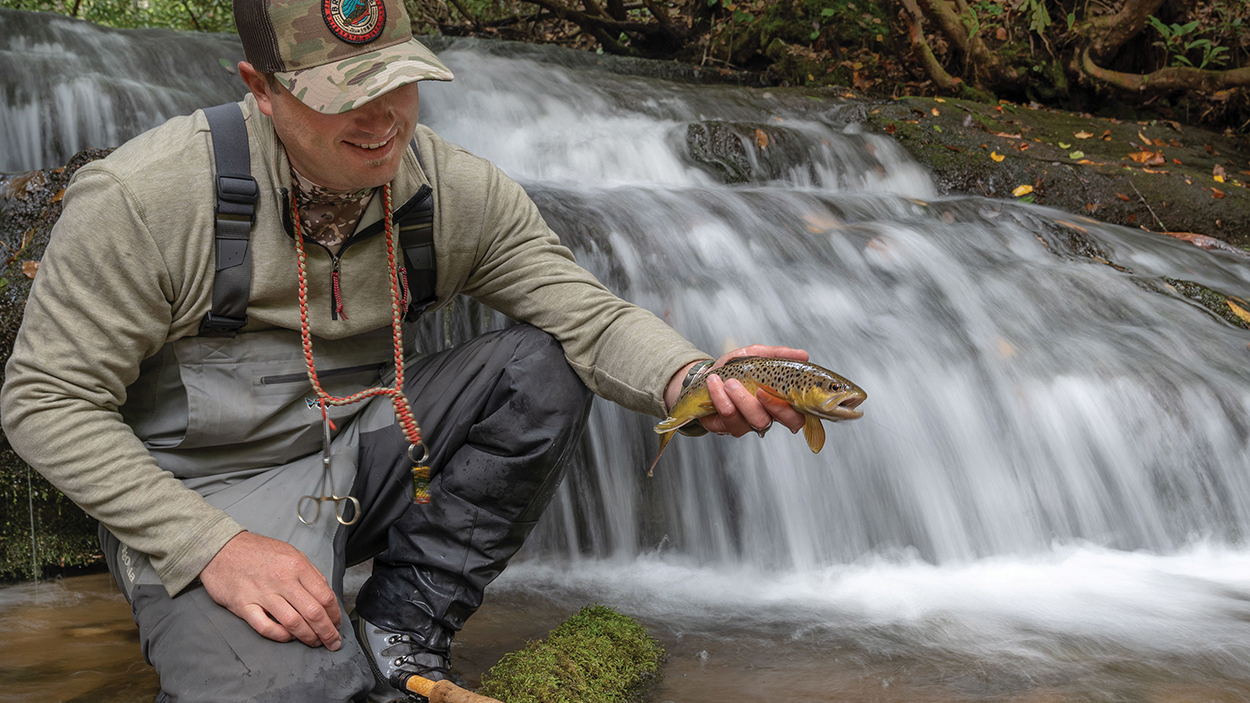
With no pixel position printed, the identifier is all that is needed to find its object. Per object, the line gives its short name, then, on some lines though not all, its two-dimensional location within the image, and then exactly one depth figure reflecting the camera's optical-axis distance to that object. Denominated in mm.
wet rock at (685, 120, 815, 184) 6742
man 1928
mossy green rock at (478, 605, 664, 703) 2289
